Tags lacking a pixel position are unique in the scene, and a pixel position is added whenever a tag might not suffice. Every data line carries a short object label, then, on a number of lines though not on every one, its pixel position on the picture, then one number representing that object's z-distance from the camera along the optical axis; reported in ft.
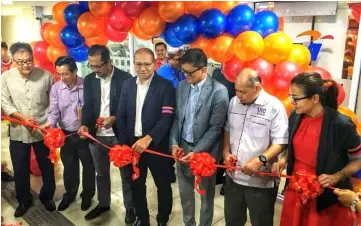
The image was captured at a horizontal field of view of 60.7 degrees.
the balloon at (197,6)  7.73
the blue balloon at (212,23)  7.52
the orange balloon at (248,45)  7.27
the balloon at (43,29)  10.54
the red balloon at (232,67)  7.99
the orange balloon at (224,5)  7.88
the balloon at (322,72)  7.42
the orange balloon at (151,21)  8.13
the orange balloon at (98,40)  9.57
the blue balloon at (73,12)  9.38
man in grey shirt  8.44
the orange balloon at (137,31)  8.64
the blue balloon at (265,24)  7.80
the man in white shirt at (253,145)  5.86
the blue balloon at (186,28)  7.80
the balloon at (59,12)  9.89
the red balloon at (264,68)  7.62
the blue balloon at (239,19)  7.50
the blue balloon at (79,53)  10.12
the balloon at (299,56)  7.63
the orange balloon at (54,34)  10.05
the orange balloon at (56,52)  10.32
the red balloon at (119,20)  8.55
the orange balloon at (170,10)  7.60
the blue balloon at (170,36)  8.22
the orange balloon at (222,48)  7.79
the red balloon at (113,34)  9.18
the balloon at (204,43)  8.05
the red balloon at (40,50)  10.75
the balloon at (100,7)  8.60
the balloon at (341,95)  7.39
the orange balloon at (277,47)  7.34
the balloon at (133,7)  8.27
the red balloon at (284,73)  7.45
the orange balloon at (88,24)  9.11
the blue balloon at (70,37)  9.64
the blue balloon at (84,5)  9.36
